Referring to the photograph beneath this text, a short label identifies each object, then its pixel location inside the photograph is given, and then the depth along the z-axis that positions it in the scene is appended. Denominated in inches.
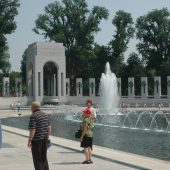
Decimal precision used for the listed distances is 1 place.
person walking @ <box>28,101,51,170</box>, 370.0
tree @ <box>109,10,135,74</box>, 3284.9
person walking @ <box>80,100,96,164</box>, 464.1
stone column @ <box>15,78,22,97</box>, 2743.8
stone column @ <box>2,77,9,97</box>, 2739.9
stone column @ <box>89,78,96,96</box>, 2792.8
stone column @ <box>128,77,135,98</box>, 2728.8
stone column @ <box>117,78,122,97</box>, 2730.1
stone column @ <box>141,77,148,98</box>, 2704.2
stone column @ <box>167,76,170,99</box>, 2637.8
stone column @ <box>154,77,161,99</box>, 2677.2
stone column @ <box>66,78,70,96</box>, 2921.5
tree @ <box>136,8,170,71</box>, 3361.2
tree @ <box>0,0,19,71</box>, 2913.4
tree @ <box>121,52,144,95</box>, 3344.0
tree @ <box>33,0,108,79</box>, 3270.2
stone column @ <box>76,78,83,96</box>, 2822.3
